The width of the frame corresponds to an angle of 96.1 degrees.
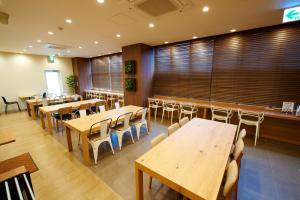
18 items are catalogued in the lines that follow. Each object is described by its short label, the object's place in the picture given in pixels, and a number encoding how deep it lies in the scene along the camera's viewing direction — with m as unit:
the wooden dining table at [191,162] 1.20
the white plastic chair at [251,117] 3.35
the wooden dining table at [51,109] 4.09
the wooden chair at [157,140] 1.98
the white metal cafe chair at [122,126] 3.23
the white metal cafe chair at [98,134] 2.71
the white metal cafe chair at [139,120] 3.73
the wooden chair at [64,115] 4.14
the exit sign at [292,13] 2.58
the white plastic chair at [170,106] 4.97
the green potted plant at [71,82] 8.96
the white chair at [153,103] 5.45
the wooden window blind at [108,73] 7.70
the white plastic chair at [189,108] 4.57
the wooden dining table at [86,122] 2.61
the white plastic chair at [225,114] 3.88
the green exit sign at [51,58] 7.98
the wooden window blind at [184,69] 4.74
